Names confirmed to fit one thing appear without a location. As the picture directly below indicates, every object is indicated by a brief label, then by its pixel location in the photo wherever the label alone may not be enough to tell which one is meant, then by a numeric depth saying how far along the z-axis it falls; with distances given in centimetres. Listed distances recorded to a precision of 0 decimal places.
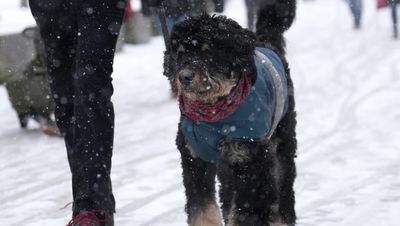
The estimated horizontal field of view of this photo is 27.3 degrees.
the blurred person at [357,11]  1720
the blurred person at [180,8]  825
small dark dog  365
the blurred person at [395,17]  1536
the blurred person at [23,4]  2059
